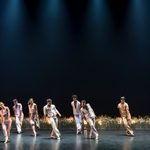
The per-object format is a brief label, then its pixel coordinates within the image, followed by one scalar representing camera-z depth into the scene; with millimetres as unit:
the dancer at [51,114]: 19547
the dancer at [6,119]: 18047
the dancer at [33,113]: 21370
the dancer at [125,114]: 20797
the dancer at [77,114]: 22486
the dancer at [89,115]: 19348
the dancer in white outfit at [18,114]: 23234
